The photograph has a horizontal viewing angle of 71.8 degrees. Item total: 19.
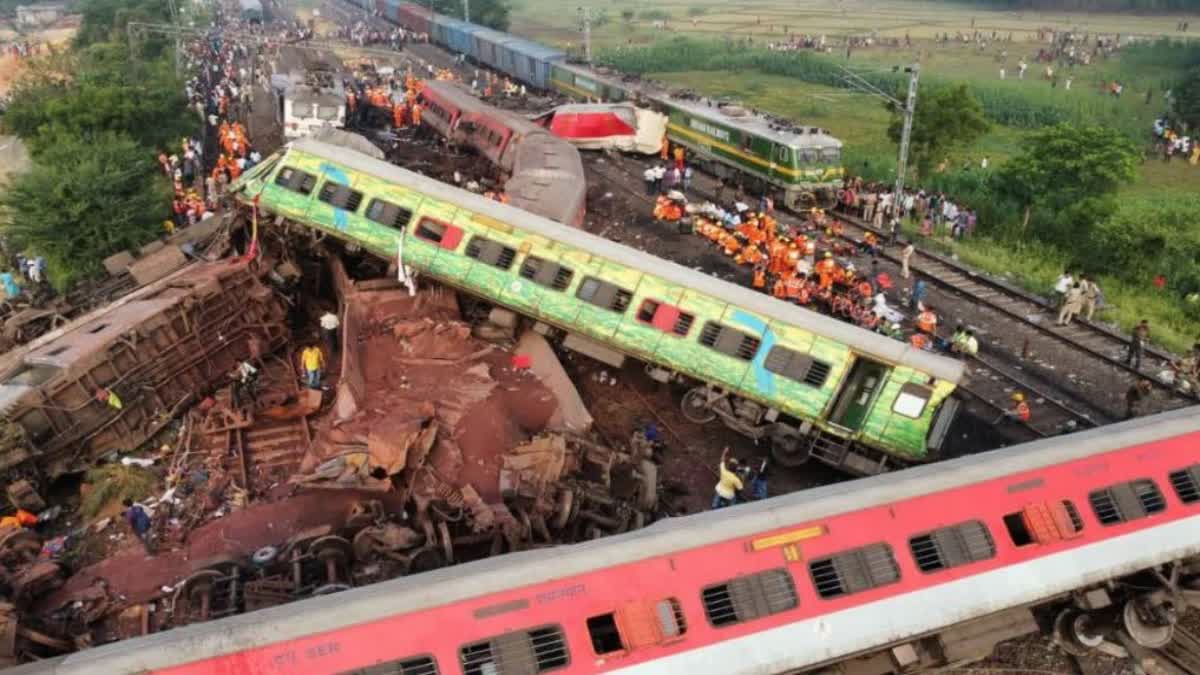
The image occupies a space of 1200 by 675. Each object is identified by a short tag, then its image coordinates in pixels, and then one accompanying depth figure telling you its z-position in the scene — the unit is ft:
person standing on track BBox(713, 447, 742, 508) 46.85
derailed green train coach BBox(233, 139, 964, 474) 51.31
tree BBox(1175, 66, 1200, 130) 149.69
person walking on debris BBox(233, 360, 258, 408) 59.47
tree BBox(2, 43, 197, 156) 107.34
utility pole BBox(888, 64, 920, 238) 83.82
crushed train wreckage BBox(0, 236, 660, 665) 41.60
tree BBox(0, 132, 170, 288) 84.69
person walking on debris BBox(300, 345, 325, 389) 58.90
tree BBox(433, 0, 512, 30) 291.38
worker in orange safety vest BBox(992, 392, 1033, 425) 59.53
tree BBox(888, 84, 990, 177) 107.86
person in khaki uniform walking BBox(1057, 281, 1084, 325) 73.26
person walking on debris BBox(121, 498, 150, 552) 47.22
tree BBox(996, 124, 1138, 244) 96.48
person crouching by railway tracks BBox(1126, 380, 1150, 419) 57.88
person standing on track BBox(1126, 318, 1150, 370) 65.41
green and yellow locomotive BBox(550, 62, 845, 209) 101.76
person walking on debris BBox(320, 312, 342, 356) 64.49
